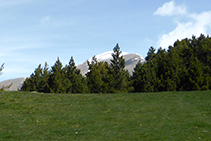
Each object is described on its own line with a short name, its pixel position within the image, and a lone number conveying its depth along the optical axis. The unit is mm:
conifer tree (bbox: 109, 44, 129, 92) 57031
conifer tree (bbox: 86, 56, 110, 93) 56522
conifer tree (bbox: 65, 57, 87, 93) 55844
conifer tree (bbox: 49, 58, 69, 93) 55466
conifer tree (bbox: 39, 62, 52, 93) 56784
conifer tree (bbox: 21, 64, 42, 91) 59381
